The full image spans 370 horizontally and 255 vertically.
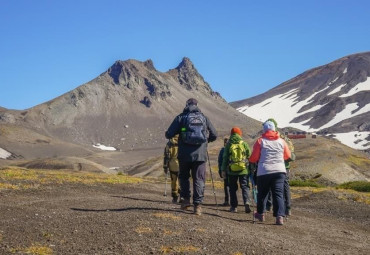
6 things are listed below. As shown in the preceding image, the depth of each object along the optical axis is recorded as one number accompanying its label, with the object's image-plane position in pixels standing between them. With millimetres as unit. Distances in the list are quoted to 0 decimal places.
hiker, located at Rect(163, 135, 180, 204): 17016
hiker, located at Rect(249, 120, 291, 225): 12117
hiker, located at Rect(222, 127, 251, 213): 14797
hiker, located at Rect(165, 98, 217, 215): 12258
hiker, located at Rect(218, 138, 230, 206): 17680
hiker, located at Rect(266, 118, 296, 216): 14133
